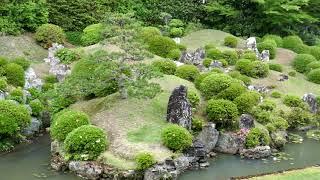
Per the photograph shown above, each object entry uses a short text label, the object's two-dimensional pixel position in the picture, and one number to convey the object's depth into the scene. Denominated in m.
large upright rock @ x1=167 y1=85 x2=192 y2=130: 23.61
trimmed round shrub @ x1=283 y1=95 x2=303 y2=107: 28.35
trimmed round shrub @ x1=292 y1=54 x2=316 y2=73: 33.75
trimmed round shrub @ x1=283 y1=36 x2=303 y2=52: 37.78
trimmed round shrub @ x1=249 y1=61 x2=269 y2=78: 31.12
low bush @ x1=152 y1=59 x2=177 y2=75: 29.42
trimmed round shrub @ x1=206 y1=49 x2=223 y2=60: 32.75
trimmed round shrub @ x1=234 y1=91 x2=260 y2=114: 25.50
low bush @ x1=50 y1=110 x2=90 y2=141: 22.62
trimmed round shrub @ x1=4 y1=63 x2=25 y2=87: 27.62
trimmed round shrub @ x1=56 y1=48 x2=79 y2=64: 31.67
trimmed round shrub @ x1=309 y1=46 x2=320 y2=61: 35.88
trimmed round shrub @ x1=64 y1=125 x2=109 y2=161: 21.14
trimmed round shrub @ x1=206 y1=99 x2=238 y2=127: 24.38
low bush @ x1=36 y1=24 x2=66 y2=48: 34.72
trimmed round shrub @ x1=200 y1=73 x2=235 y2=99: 26.47
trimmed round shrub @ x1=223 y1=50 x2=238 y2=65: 32.56
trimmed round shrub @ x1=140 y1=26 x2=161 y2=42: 33.28
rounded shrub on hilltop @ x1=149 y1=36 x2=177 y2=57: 32.66
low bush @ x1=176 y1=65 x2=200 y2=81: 29.16
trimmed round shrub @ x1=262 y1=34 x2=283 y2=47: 38.00
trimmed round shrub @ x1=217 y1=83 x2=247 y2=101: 25.89
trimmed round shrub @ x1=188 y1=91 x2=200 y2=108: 25.84
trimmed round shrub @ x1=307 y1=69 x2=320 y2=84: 32.22
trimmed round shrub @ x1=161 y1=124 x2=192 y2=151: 21.81
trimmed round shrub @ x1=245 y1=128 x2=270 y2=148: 23.83
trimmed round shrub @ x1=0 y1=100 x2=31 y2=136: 23.16
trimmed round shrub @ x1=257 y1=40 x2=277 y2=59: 35.41
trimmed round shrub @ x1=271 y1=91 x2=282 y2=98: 29.27
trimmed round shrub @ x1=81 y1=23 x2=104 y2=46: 34.88
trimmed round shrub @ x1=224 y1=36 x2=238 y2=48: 35.53
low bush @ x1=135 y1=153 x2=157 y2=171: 20.44
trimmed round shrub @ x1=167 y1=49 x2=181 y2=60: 32.09
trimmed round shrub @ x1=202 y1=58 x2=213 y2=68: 31.55
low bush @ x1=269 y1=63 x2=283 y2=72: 33.06
